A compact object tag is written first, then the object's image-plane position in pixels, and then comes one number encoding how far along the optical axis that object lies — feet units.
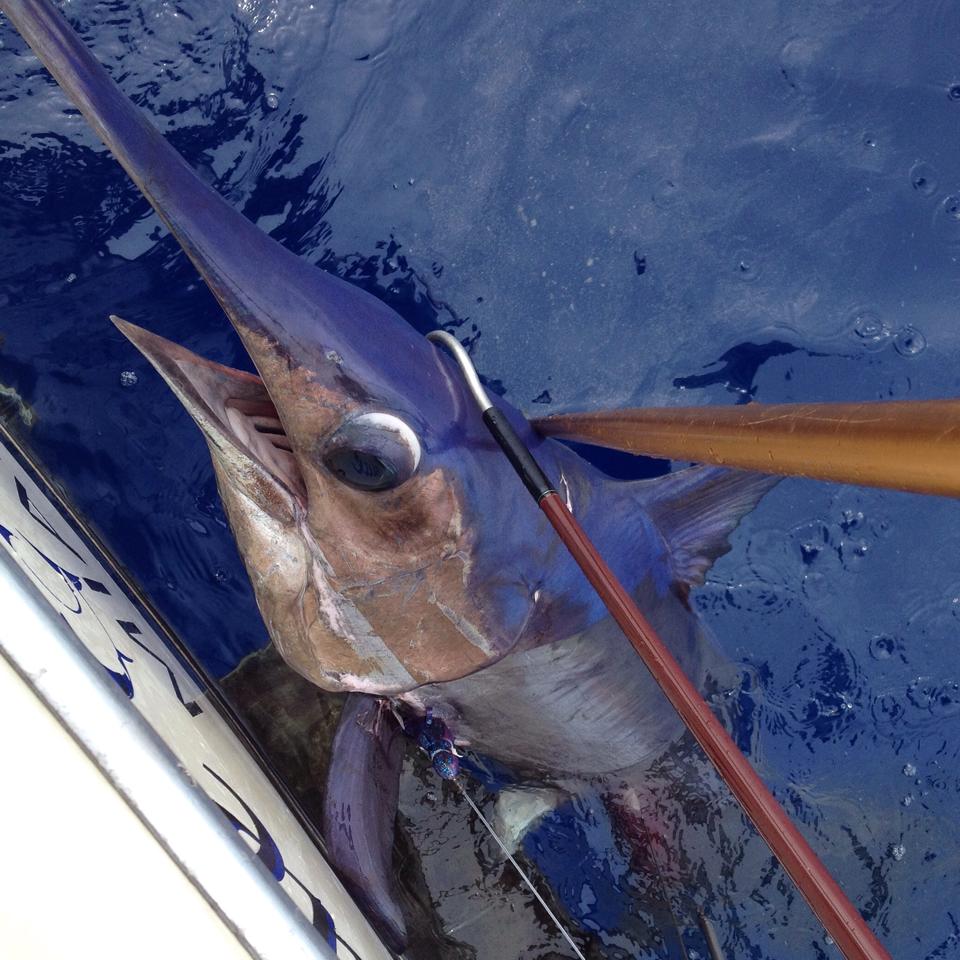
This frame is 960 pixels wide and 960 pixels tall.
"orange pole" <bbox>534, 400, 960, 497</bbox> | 3.16
